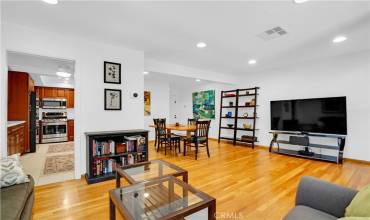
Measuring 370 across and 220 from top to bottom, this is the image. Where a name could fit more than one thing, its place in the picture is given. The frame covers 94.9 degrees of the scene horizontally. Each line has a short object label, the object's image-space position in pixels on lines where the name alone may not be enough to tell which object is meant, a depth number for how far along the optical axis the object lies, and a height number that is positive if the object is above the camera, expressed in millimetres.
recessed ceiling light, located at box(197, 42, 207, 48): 3203 +1266
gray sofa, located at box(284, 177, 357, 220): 1249 -714
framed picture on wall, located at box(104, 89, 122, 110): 3205 +213
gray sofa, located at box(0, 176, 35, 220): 1188 -714
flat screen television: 3857 -128
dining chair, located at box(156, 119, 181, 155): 4848 -746
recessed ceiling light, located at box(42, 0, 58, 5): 1980 +1274
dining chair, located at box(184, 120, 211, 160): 4309 -607
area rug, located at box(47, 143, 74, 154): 5113 -1202
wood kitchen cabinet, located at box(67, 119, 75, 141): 6664 -783
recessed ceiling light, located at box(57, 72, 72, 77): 4449 +962
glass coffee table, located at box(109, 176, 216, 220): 1275 -779
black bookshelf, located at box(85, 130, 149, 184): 2840 -745
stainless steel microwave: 6358 +270
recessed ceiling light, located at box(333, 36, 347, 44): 2981 +1282
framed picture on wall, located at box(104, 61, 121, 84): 3195 +724
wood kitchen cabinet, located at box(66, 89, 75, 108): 6865 +497
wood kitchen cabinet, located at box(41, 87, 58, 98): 6407 +688
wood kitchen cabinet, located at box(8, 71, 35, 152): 4441 +349
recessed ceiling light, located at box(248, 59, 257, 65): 4316 +1275
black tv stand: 3826 -983
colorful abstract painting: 7047 +254
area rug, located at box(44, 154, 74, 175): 3372 -1191
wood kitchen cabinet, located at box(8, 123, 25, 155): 3410 -648
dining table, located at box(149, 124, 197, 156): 4234 -475
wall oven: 6230 -629
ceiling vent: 2652 +1265
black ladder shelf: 5602 -94
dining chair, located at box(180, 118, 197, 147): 4791 -420
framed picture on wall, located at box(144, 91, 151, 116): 6462 +275
